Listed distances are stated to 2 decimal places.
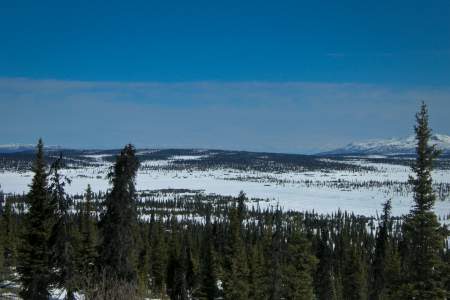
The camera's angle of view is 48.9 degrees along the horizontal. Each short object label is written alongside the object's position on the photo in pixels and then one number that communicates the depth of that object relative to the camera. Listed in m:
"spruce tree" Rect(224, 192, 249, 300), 48.97
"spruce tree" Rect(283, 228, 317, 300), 46.03
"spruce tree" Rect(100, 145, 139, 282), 32.06
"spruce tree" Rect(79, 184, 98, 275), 47.38
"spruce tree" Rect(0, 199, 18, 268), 66.71
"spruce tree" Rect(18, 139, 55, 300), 33.66
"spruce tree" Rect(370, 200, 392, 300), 57.78
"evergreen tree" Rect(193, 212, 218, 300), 56.47
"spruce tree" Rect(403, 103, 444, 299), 25.34
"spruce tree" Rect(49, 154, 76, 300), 31.62
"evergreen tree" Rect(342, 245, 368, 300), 67.56
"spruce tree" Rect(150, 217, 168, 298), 67.06
